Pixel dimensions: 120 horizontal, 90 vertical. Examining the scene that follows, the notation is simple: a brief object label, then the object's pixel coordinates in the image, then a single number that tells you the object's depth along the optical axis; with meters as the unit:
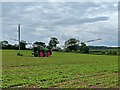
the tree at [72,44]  57.17
